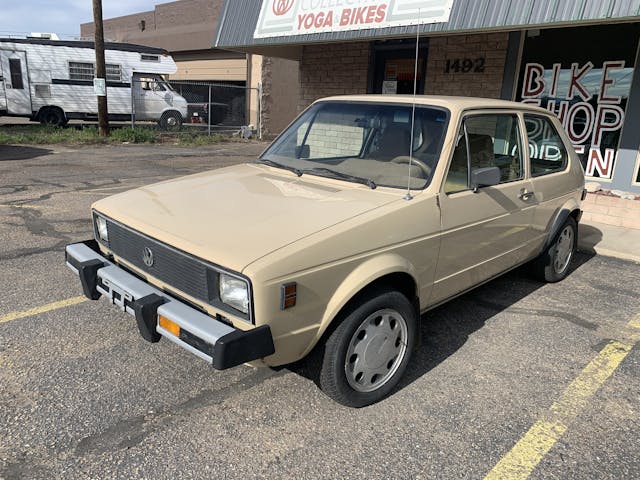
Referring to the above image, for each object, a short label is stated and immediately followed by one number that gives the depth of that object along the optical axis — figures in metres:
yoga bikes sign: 7.53
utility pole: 15.25
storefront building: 7.10
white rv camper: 17.42
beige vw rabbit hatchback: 2.44
